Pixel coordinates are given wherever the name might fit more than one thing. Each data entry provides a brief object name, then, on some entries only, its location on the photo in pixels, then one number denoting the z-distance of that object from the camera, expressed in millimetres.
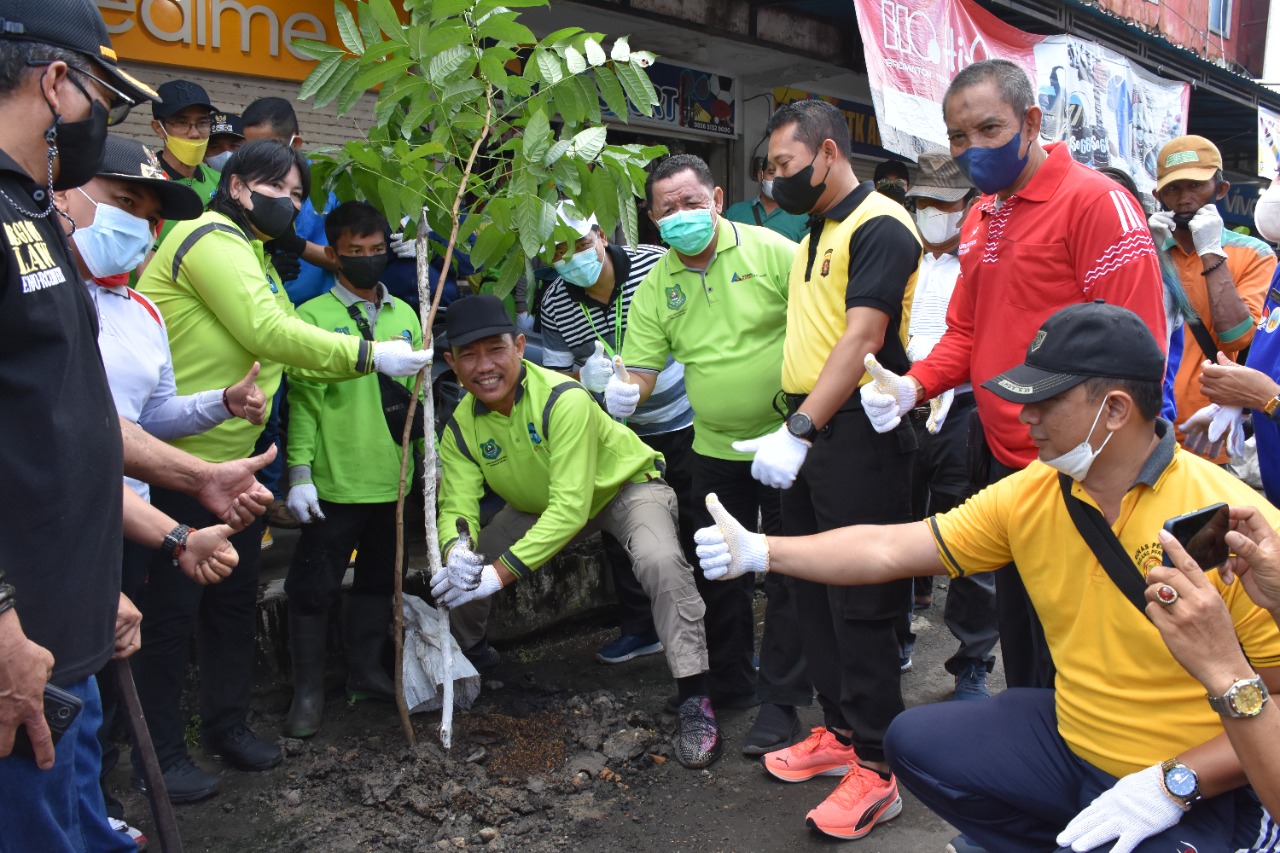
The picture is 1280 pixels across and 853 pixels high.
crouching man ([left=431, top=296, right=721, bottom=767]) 3826
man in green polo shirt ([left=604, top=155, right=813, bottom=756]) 3895
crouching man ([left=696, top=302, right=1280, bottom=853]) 2133
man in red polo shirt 2846
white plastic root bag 4008
